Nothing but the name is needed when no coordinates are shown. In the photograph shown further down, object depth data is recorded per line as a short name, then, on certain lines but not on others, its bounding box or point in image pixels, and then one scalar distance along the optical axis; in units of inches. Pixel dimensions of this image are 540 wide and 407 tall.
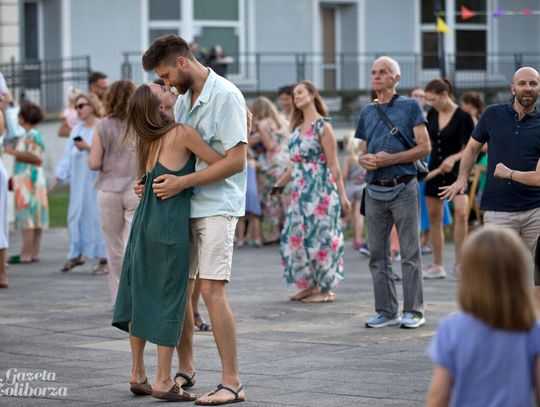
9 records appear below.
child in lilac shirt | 165.0
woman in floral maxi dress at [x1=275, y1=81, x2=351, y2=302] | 478.6
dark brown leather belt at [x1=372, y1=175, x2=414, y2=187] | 405.1
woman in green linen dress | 287.7
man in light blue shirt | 286.7
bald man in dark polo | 343.9
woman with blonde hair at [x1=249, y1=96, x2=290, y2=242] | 715.4
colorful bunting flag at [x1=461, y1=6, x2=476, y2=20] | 957.9
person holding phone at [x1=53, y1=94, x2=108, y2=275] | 554.3
